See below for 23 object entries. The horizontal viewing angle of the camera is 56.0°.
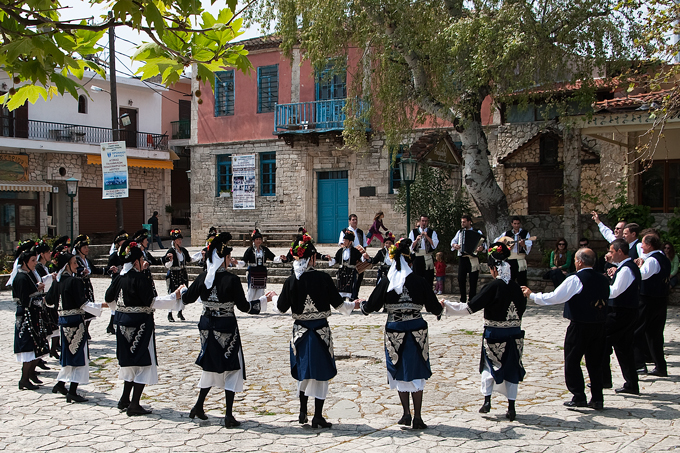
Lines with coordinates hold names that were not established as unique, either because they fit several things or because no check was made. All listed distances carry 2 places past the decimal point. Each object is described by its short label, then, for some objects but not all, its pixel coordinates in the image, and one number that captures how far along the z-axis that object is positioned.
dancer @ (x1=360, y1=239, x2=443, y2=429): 5.85
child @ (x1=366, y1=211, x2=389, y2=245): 14.28
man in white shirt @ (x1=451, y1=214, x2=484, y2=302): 12.95
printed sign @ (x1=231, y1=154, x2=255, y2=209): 25.22
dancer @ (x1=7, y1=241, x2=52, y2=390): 7.47
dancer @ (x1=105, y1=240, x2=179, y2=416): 6.36
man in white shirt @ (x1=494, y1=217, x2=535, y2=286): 12.19
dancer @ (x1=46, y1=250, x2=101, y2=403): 6.82
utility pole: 20.22
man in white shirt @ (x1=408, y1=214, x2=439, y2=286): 13.17
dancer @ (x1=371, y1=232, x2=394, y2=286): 11.77
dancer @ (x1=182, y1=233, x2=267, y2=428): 6.07
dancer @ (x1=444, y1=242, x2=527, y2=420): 6.04
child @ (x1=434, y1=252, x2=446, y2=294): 14.52
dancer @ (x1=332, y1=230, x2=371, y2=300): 12.67
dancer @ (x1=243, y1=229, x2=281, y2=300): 12.62
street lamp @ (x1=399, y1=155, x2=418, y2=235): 14.96
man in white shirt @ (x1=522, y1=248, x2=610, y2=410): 6.27
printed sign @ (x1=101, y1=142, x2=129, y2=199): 17.78
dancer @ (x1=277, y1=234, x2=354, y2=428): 5.96
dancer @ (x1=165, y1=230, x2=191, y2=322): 11.98
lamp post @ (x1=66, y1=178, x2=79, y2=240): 21.88
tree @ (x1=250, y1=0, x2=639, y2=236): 12.67
